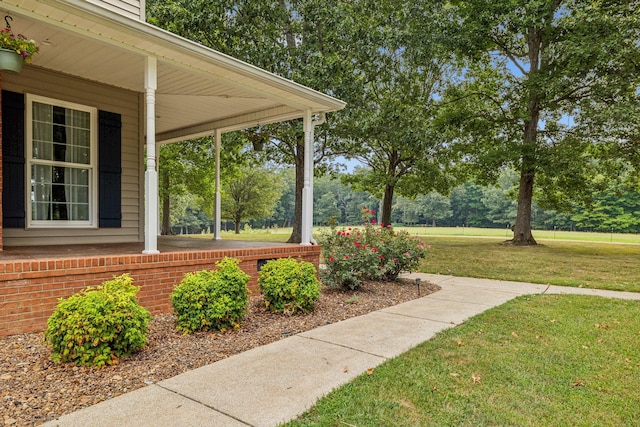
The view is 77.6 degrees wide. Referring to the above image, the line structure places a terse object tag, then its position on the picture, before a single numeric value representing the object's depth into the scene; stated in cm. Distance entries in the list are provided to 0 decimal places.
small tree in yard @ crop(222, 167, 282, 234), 2834
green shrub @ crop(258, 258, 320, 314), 471
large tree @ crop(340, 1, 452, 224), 1311
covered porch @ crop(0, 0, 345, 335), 390
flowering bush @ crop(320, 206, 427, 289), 620
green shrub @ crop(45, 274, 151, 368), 303
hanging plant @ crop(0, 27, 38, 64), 398
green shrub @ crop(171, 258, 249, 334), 389
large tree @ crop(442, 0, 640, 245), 1225
